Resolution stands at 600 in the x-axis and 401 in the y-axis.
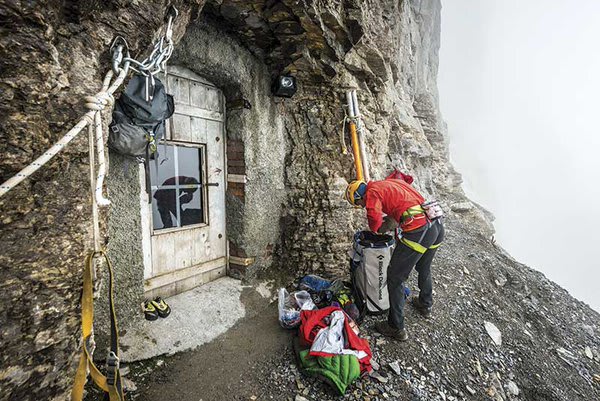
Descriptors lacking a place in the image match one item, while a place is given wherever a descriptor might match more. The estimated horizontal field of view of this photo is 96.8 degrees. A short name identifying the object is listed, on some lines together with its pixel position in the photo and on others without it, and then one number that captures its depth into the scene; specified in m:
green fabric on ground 2.32
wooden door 3.12
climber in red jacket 3.07
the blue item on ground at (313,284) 3.79
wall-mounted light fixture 3.79
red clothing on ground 2.55
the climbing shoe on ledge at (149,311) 2.80
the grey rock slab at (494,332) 3.59
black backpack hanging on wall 2.34
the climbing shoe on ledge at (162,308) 2.88
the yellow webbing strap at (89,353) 1.33
